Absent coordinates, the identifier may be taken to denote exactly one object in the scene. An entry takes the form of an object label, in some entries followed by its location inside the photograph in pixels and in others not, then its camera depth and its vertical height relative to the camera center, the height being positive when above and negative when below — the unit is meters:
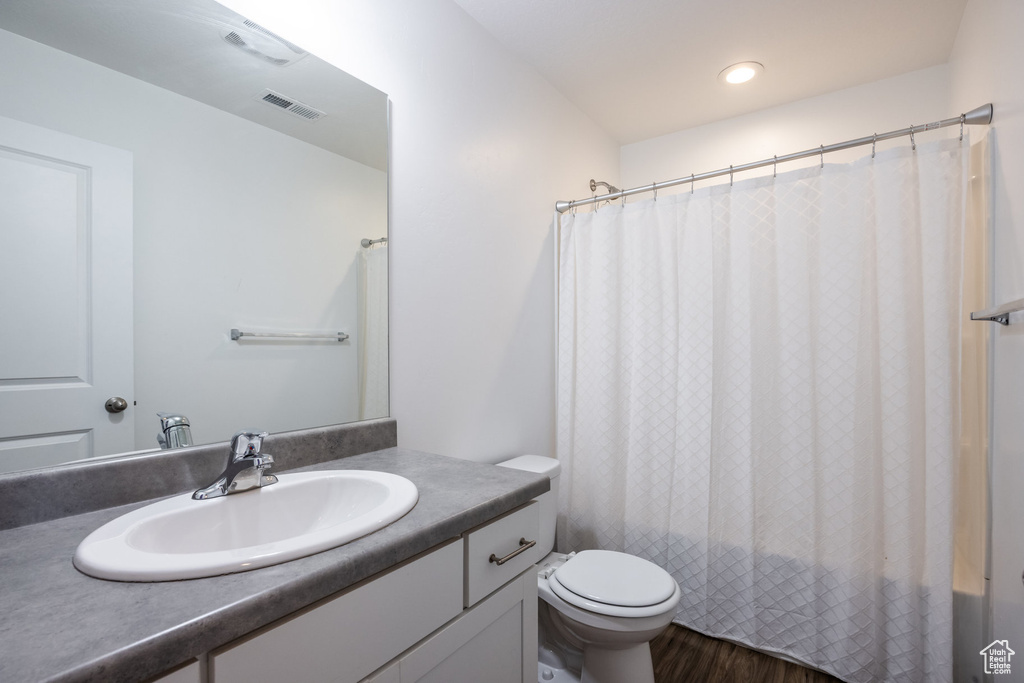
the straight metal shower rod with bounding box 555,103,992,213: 1.47 +0.68
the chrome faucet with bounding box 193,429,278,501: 0.95 -0.24
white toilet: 1.43 -0.82
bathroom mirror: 0.85 +0.25
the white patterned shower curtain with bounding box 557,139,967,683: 1.56 -0.23
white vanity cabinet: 0.61 -0.44
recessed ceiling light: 2.13 +1.22
